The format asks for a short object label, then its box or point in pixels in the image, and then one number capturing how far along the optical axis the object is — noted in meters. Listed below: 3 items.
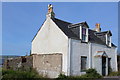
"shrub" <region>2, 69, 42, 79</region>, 11.00
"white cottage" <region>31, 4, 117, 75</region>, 14.38
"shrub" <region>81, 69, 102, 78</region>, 14.59
